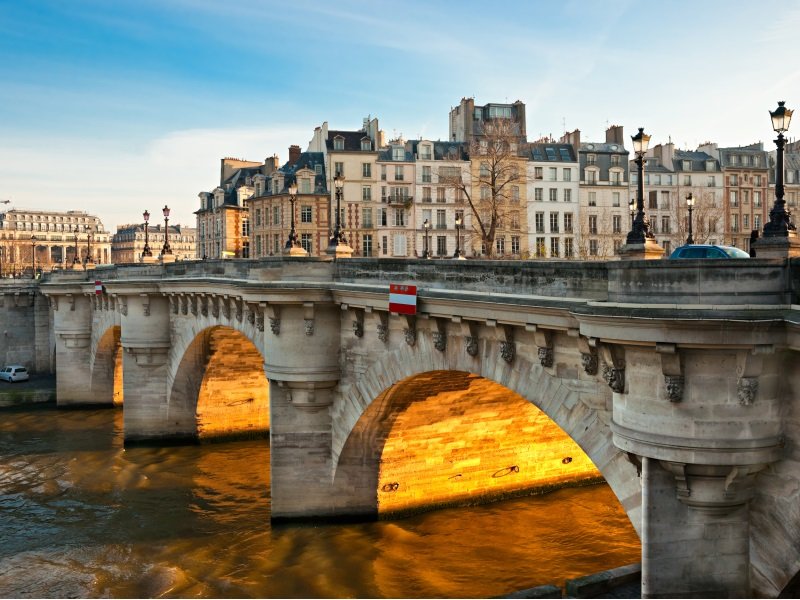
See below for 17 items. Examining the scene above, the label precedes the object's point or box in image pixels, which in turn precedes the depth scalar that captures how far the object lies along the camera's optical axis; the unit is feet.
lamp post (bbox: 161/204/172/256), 128.36
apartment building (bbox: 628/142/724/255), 220.64
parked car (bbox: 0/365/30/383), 176.14
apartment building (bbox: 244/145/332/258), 213.66
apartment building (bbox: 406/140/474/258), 215.31
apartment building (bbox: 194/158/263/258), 252.83
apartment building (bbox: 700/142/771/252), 230.07
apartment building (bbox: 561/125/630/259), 223.30
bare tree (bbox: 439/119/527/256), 203.82
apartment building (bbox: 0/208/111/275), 504.02
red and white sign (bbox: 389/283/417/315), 56.80
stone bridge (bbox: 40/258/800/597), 32.40
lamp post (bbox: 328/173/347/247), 75.00
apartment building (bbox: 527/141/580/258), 221.66
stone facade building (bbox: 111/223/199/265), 568.41
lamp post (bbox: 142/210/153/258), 140.15
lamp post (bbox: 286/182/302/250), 80.38
